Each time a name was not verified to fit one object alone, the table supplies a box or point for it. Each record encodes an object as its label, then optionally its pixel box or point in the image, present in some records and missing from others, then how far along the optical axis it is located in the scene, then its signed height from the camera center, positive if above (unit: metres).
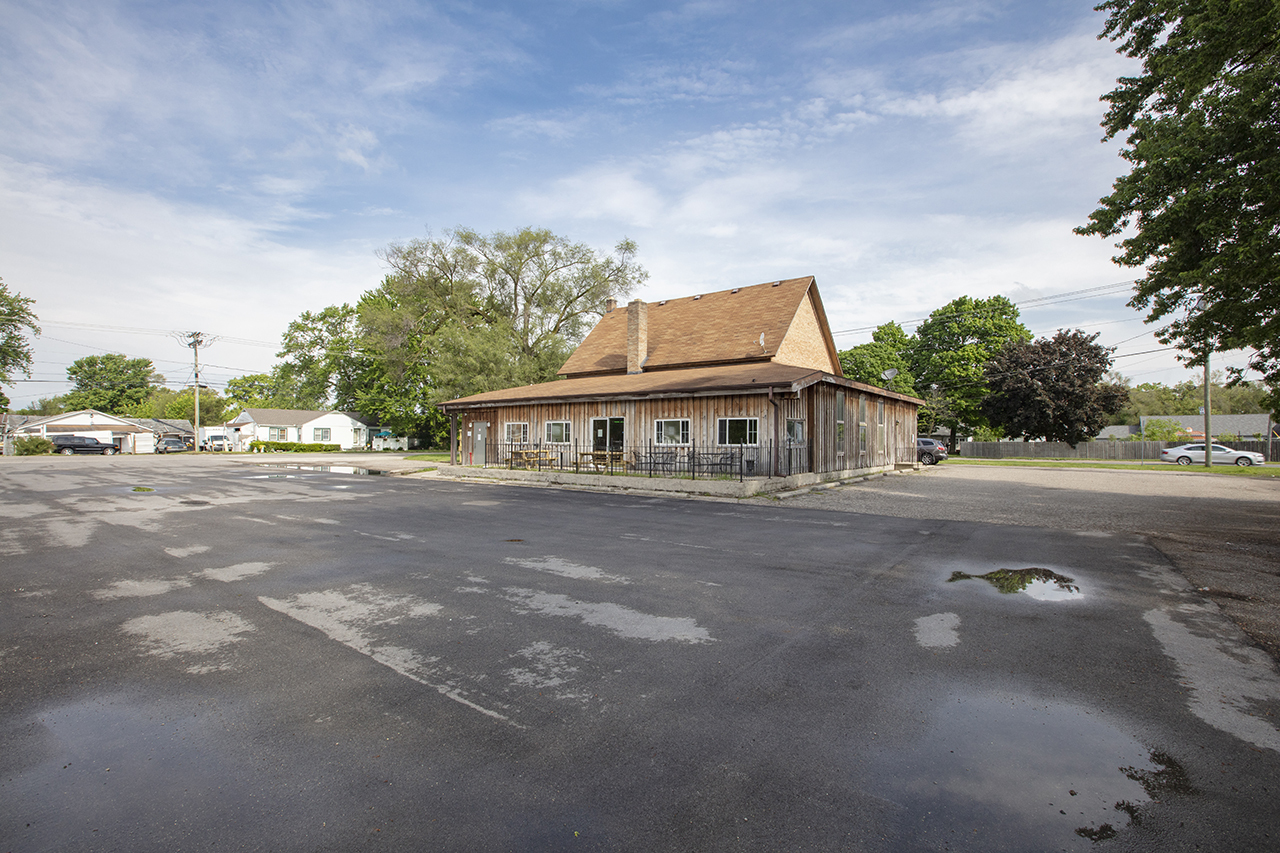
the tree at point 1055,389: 43.19 +2.90
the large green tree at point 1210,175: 10.93 +5.23
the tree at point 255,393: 89.42 +6.43
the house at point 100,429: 61.38 +0.64
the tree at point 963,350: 50.44 +7.00
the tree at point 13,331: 51.19 +9.37
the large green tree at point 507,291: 43.25 +10.83
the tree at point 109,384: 98.50 +8.99
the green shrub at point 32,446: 48.12 -0.91
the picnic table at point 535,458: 24.52 -1.13
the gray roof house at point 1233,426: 58.56 +0.06
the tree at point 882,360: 54.47 +6.75
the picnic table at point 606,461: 21.99 -1.17
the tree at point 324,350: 64.31 +9.37
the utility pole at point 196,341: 55.91 +9.02
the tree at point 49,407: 101.92 +5.09
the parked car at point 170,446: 54.31 -1.12
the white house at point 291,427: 65.94 +0.70
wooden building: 19.98 +1.08
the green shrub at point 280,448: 56.41 -1.43
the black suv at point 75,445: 49.31 -0.90
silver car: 35.12 -1.88
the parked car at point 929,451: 34.16 -1.35
